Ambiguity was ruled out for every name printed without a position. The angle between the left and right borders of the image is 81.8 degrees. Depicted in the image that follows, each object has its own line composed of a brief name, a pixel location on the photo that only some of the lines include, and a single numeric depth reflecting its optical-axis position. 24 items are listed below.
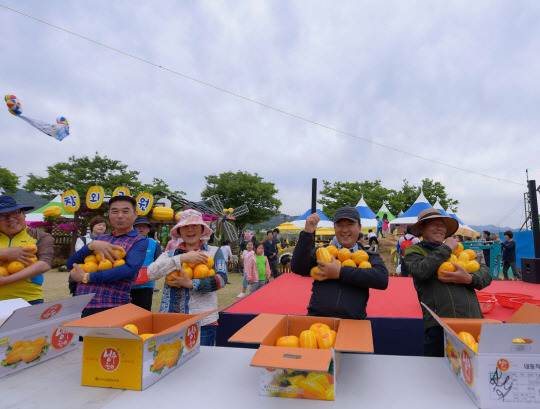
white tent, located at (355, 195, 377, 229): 17.66
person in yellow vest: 2.07
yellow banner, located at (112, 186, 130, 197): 8.39
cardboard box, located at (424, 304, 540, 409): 0.98
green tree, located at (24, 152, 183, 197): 22.78
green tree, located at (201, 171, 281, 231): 34.44
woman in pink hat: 1.91
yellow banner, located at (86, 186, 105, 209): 10.41
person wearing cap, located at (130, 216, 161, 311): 3.20
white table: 1.02
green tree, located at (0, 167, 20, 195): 19.88
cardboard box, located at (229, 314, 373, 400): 0.98
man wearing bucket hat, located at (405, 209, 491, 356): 1.87
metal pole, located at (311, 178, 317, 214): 2.94
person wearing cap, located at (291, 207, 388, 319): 1.75
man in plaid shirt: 1.97
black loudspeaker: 4.69
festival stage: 2.79
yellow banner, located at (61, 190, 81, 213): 11.31
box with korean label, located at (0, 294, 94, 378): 1.25
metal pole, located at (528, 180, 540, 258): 4.17
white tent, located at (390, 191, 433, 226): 16.89
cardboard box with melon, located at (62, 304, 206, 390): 1.13
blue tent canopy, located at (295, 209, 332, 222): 17.11
